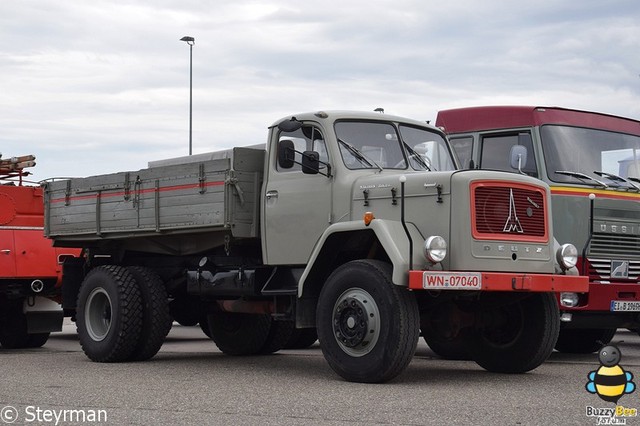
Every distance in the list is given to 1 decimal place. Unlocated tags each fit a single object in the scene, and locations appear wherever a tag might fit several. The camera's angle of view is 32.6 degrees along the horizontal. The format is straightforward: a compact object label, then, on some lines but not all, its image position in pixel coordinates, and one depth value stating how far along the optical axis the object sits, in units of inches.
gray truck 387.9
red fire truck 588.4
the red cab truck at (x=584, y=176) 490.9
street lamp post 1418.6
